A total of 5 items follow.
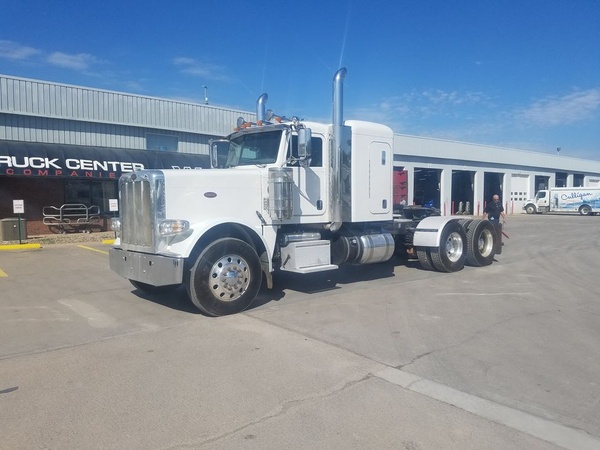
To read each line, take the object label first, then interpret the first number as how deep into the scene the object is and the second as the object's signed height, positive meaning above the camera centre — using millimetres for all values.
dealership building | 18969 +2623
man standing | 14797 -223
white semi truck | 7129 -217
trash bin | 17219 -962
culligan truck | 41625 +49
